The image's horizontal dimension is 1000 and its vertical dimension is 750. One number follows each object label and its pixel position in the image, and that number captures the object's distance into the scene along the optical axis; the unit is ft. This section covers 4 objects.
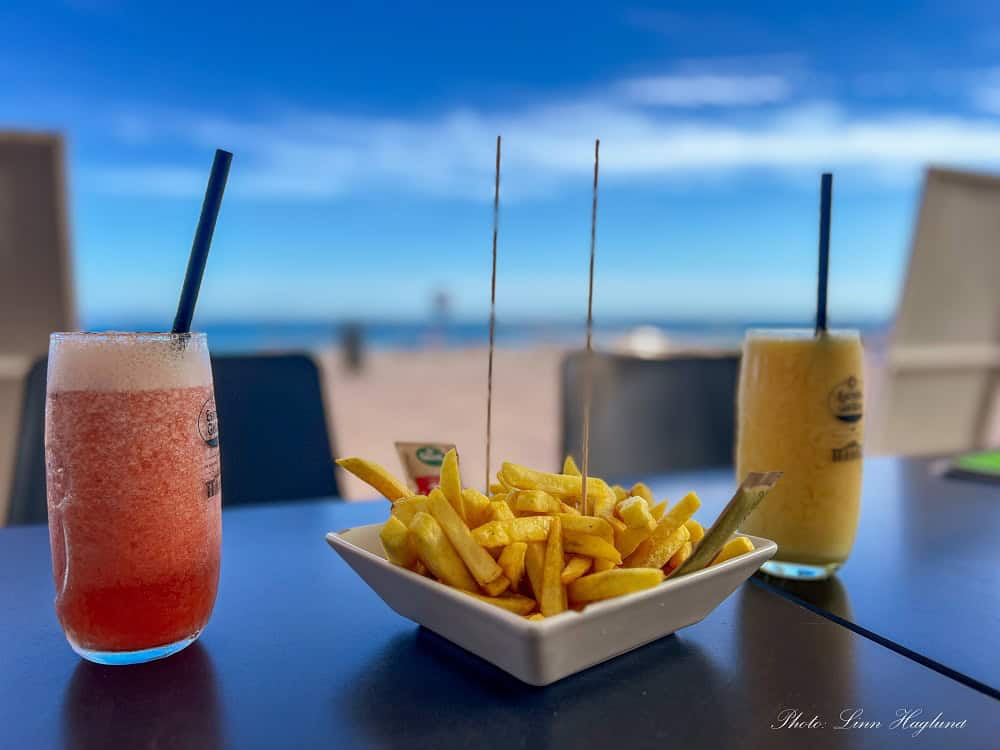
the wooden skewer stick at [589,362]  1.94
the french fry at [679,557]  2.08
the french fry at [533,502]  2.04
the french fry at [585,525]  1.92
